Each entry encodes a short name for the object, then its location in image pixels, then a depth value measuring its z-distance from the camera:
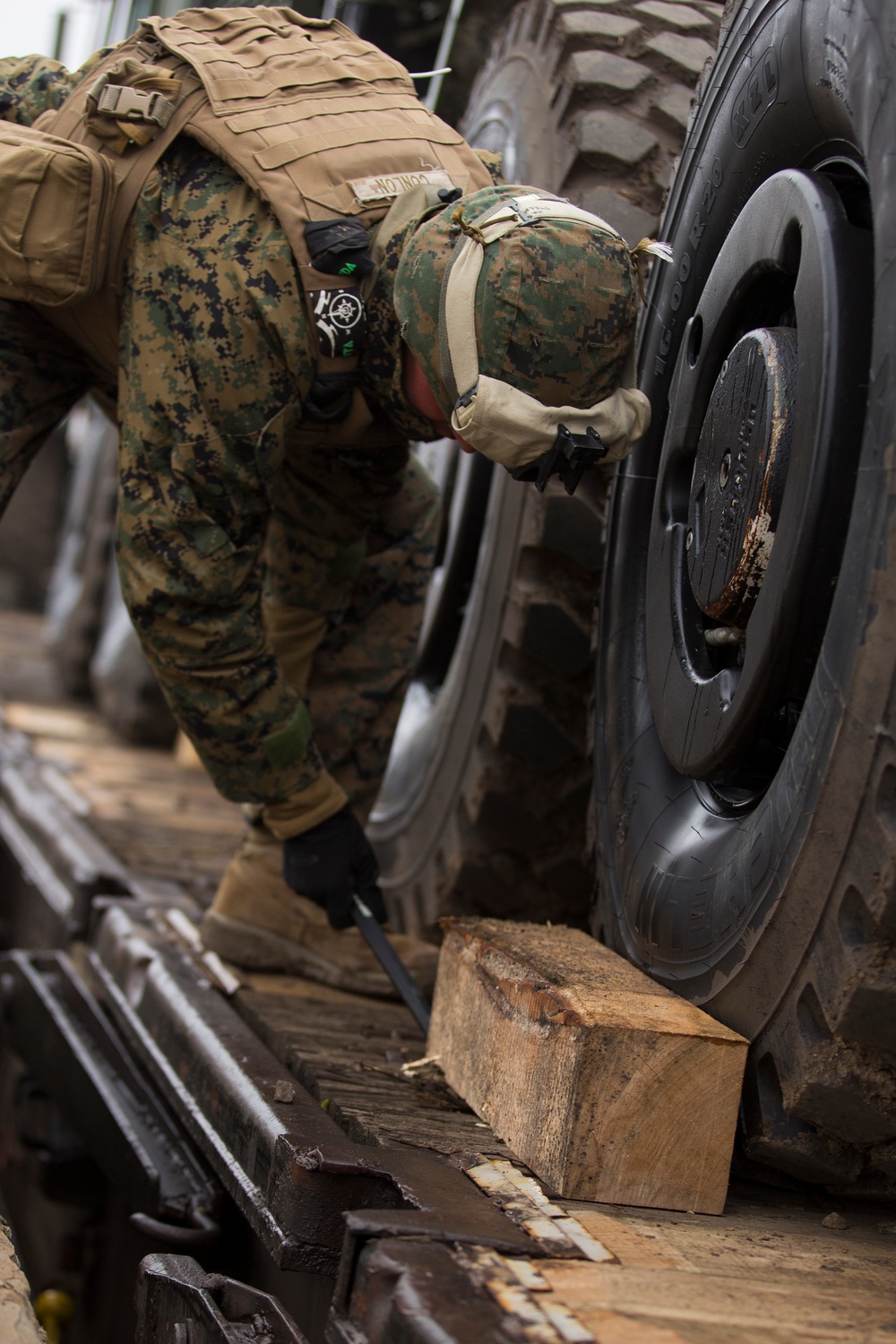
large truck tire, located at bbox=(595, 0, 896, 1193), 2.90
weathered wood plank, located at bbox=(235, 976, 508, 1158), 3.17
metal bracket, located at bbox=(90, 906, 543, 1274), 2.96
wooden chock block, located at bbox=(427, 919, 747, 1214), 3.00
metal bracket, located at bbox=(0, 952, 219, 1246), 3.46
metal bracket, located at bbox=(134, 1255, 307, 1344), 3.01
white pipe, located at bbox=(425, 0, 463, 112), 4.32
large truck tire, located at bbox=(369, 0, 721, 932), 3.75
